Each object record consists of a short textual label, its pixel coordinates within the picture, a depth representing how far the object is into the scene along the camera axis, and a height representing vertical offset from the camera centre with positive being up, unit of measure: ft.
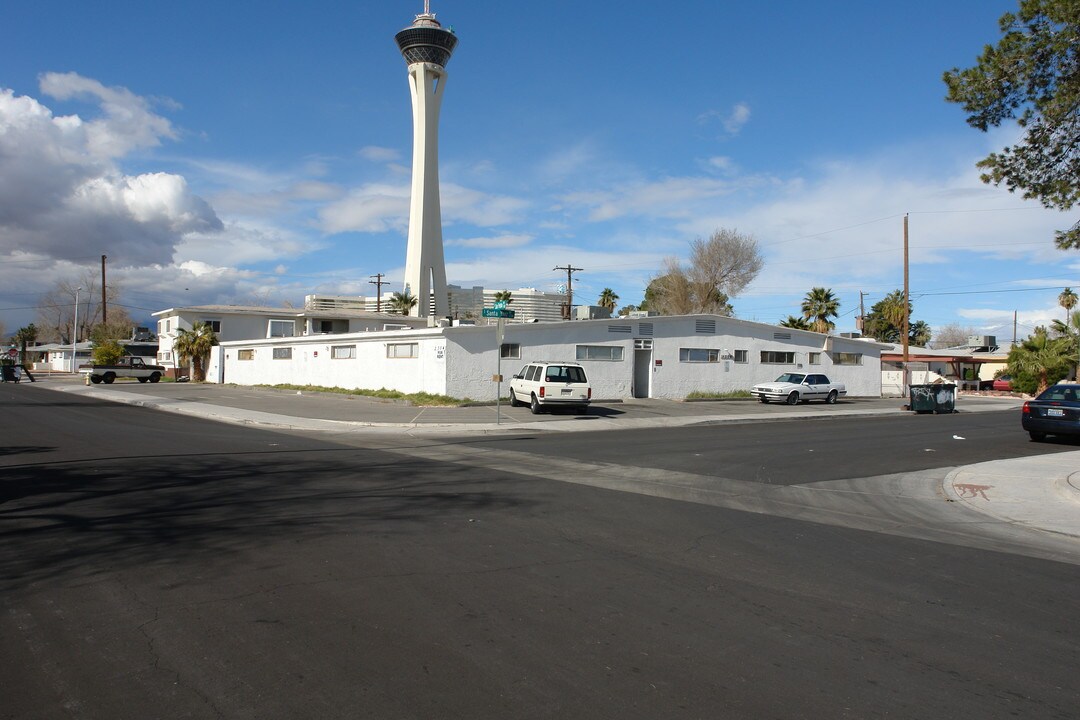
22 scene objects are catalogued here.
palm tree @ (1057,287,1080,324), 190.26 +17.28
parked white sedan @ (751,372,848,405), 115.65 -3.32
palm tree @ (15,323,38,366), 358.64 +14.96
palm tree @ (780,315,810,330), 160.56 +9.43
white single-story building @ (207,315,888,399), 98.53 +1.56
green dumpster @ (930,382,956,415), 108.99 -4.44
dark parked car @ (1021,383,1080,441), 63.26 -3.79
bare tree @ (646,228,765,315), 189.88 +22.70
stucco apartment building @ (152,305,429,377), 169.07 +10.19
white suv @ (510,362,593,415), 86.33 -2.20
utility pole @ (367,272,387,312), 258.78 +28.44
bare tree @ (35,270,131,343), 323.57 +19.01
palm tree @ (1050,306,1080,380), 137.33 +7.52
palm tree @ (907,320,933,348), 282.15 +12.71
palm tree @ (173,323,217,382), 160.76 +4.72
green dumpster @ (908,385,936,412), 108.78 -4.45
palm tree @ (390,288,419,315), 230.68 +19.48
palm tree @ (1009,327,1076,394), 137.80 +1.86
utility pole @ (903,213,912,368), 126.29 +9.45
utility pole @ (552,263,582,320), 207.31 +23.99
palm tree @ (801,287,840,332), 178.70 +13.92
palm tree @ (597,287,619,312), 248.32 +22.53
